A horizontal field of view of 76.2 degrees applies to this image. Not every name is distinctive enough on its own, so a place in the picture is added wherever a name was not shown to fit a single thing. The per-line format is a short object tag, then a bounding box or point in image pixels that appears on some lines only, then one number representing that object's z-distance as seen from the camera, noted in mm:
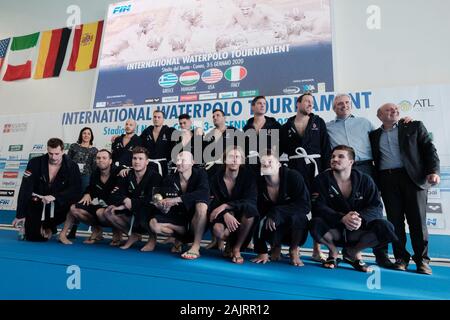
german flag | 5363
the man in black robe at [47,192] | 2812
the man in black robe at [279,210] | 2135
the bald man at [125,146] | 3201
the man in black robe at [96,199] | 2818
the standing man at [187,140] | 3025
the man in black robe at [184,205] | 2299
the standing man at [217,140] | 2881
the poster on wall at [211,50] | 3801
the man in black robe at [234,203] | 2156
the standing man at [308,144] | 2521
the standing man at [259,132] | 2668
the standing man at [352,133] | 2502
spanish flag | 5055
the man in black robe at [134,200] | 2523
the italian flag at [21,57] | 5574
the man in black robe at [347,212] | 1989
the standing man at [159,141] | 3169
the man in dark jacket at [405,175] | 2211
